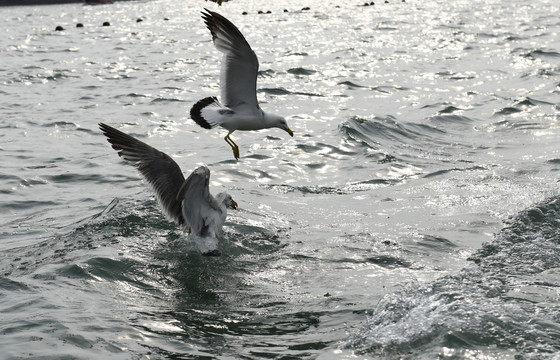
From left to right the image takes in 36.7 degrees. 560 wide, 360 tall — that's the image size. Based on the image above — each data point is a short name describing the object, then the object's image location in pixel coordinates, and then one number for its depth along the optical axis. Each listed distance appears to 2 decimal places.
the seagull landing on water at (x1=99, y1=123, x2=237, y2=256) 7.46
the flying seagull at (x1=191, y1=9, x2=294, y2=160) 8.26
